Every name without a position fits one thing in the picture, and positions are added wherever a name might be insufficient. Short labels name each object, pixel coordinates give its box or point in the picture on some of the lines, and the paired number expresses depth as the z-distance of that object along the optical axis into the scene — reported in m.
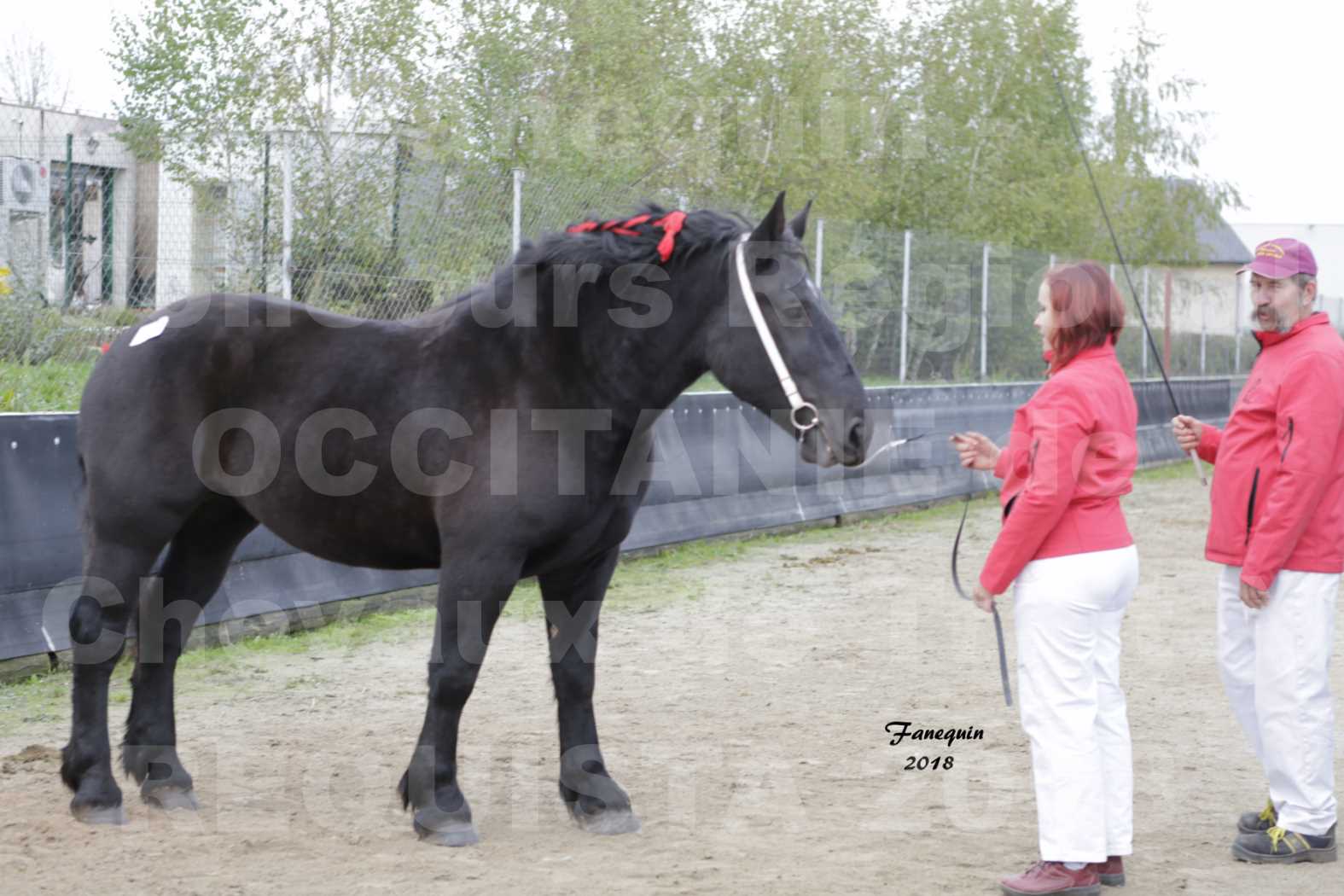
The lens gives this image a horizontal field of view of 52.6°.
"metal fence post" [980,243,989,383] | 16.44
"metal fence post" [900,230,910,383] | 14.78
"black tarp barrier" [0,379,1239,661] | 6.25
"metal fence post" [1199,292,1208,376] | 26.12
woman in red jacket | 3.81
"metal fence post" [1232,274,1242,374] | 27.55
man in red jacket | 4.24
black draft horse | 4.18
